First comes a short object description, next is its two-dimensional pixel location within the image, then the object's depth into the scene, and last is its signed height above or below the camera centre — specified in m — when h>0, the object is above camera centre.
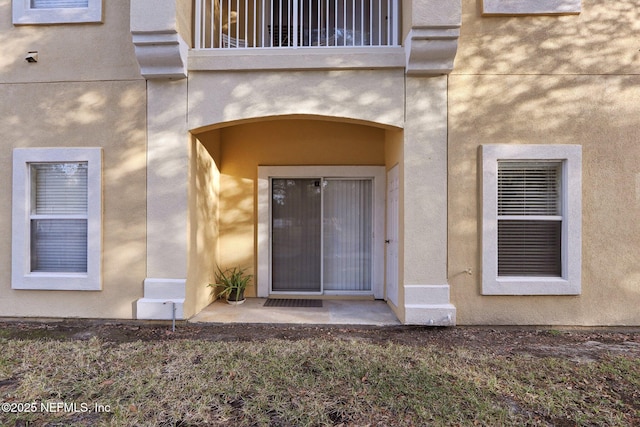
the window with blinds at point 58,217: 5.32 -0.04
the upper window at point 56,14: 5.20 +2.91
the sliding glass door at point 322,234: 6.81 -0.38
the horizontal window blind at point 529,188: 5.07 +0.37
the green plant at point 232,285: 6.18 -1.23
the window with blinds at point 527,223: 5.06 -0.12
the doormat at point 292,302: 6.13 -1.54
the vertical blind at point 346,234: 6.82 -0.38
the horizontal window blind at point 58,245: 5.32 -0.46
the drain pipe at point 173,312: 5.01 -1.36
